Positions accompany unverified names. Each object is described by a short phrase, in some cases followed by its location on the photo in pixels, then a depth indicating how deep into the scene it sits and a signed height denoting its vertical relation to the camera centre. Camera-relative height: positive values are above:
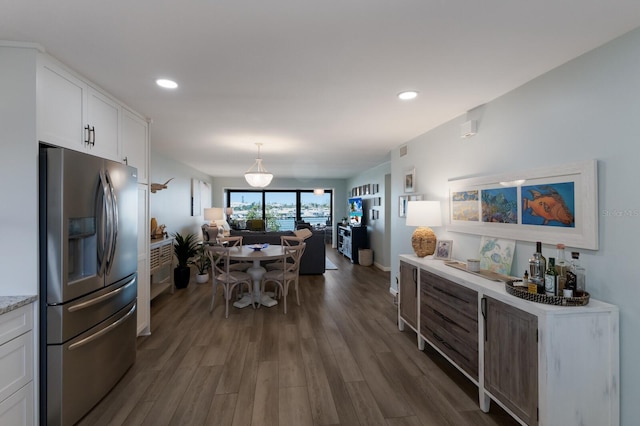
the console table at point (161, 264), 4.20 -0.76
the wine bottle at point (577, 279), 1.82 -0.42
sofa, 6.48 -0.93
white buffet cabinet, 1.69 -0.89
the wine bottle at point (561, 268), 1.83 -0.36
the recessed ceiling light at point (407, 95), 2.56 +1.02
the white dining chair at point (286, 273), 4.25 -0.88
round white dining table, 4.21 -0.85
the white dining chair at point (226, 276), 3.98 -0.88
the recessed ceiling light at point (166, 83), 2.34 +1.03
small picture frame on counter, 3.20 -0.41
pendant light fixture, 5.12 +0.60
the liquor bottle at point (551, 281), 1.82 -0.43
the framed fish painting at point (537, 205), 1.90 +0.05
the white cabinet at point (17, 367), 1.62 -0.86
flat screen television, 8.51 +0.00
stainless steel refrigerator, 1.86 -0.45
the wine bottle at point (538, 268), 1.92 -0.37
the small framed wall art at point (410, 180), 4.17 +0.45
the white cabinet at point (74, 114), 1.92 +0.74
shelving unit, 7.84 -0.74
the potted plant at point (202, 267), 5.72 -1.06
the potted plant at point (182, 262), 5.34 -0.88
